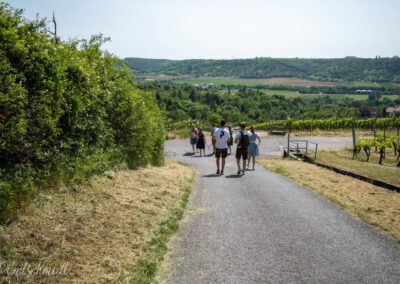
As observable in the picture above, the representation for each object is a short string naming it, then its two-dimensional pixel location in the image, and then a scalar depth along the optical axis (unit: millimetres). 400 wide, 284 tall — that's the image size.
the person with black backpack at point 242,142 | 13750
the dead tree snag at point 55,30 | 8311
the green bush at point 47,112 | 5098
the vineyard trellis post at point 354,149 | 24258
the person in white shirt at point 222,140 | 13461
